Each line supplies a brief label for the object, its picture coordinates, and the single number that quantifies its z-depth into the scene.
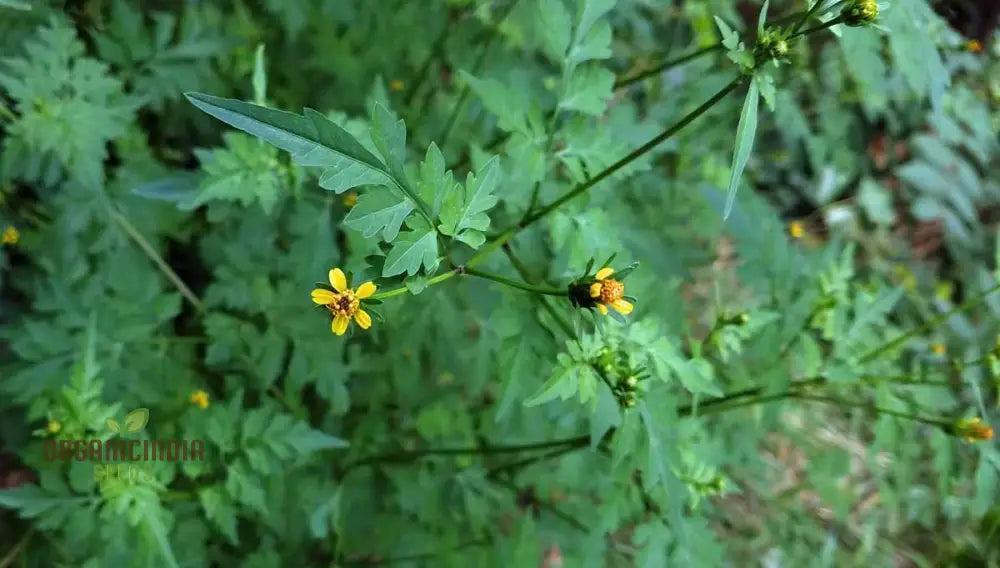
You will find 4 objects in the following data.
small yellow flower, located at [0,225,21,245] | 0.33
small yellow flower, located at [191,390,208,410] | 0.32
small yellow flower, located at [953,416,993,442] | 0.27
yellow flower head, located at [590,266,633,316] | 0.20
